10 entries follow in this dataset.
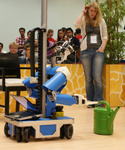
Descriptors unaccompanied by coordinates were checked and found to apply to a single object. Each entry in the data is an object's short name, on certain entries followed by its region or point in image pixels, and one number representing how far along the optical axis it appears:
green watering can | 3.00
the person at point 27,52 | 5.65
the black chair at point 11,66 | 4.12
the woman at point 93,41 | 4.87
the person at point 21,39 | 8.71
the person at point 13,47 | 6.57
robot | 2.62
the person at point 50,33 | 8.86
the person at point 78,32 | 8.19
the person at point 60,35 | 7.67
